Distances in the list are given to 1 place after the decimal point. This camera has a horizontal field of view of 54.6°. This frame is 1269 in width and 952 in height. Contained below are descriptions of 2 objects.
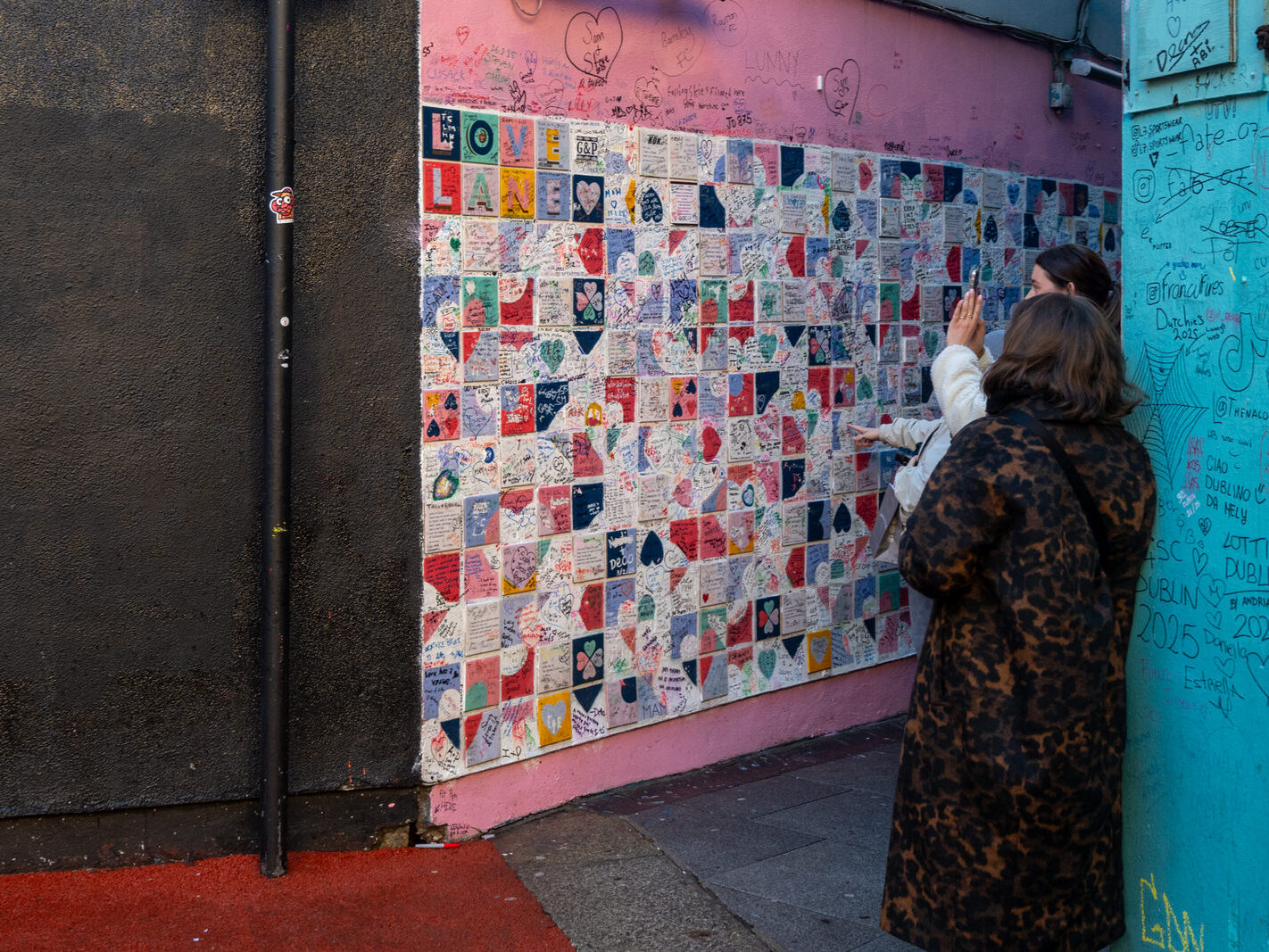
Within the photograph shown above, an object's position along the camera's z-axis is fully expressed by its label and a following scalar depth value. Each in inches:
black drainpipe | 163.3
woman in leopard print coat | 117.1
